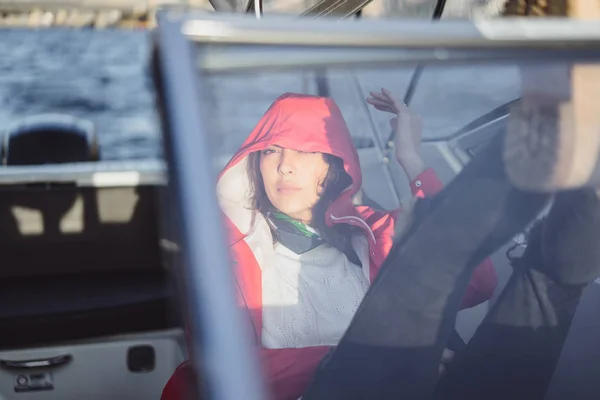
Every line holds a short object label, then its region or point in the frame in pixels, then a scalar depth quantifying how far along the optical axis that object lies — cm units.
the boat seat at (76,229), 247
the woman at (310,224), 97
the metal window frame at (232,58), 72
